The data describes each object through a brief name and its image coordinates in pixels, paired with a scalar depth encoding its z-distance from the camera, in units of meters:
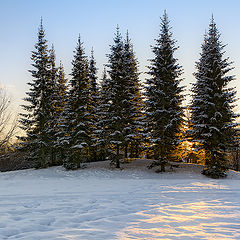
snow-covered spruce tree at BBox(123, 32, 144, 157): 21.83
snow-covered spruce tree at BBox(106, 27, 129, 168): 21.64
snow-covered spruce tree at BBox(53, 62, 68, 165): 24.81
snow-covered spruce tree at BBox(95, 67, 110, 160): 21.83
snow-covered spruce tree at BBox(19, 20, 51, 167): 25.52
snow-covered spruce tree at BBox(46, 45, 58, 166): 25.98
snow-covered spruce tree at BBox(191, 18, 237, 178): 18.92
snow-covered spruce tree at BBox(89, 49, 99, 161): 23.52
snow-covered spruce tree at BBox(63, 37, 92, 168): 22.84
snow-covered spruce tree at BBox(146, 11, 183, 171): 20.02
